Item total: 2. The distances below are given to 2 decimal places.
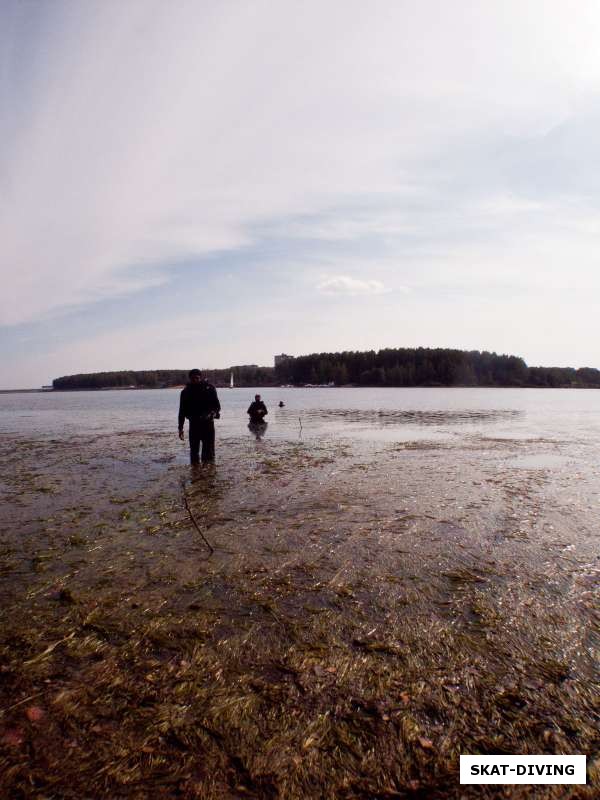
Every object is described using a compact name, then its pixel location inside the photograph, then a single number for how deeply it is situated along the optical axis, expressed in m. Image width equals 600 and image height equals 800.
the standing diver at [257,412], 25.94
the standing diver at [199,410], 12.58
